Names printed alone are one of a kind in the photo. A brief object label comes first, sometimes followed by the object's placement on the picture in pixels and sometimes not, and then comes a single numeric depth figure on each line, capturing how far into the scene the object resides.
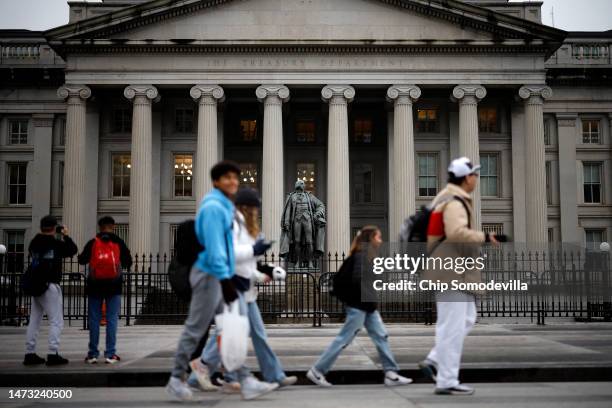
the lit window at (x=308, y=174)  44.75
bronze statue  21.45
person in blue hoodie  6.84
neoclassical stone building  39.31
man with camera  9.95
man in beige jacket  7.29
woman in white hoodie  7.55
